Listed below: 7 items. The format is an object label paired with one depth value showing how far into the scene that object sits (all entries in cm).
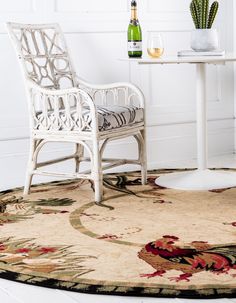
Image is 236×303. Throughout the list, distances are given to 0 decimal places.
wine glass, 360
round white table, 381
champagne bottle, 382
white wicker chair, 347
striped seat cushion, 349
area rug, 235
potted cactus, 365
